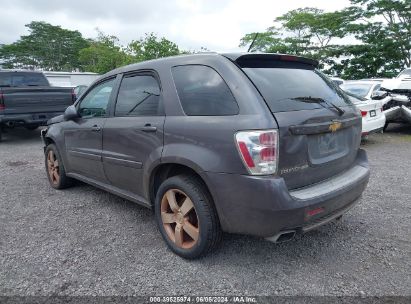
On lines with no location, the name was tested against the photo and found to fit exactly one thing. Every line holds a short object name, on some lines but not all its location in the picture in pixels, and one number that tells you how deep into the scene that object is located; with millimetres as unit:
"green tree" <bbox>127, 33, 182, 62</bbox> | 21188
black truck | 8219
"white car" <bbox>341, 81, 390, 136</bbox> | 7391
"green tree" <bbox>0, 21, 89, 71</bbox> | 48312
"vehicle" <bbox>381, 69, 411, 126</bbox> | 8898
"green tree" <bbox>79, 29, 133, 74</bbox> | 30281
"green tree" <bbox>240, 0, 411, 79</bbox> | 23594
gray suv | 2324
